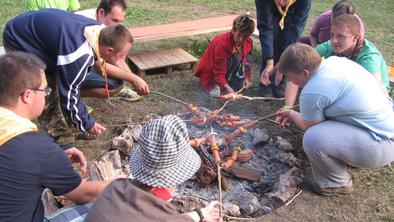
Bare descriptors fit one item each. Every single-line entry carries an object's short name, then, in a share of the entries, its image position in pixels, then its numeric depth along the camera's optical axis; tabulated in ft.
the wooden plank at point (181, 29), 19.20
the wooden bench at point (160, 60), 18.74
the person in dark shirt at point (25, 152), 6.93
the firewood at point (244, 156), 12.70
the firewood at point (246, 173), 12.15
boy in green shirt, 12.28
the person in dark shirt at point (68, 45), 11.72
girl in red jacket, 15.99
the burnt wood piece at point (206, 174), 11.64
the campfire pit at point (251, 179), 11.05
